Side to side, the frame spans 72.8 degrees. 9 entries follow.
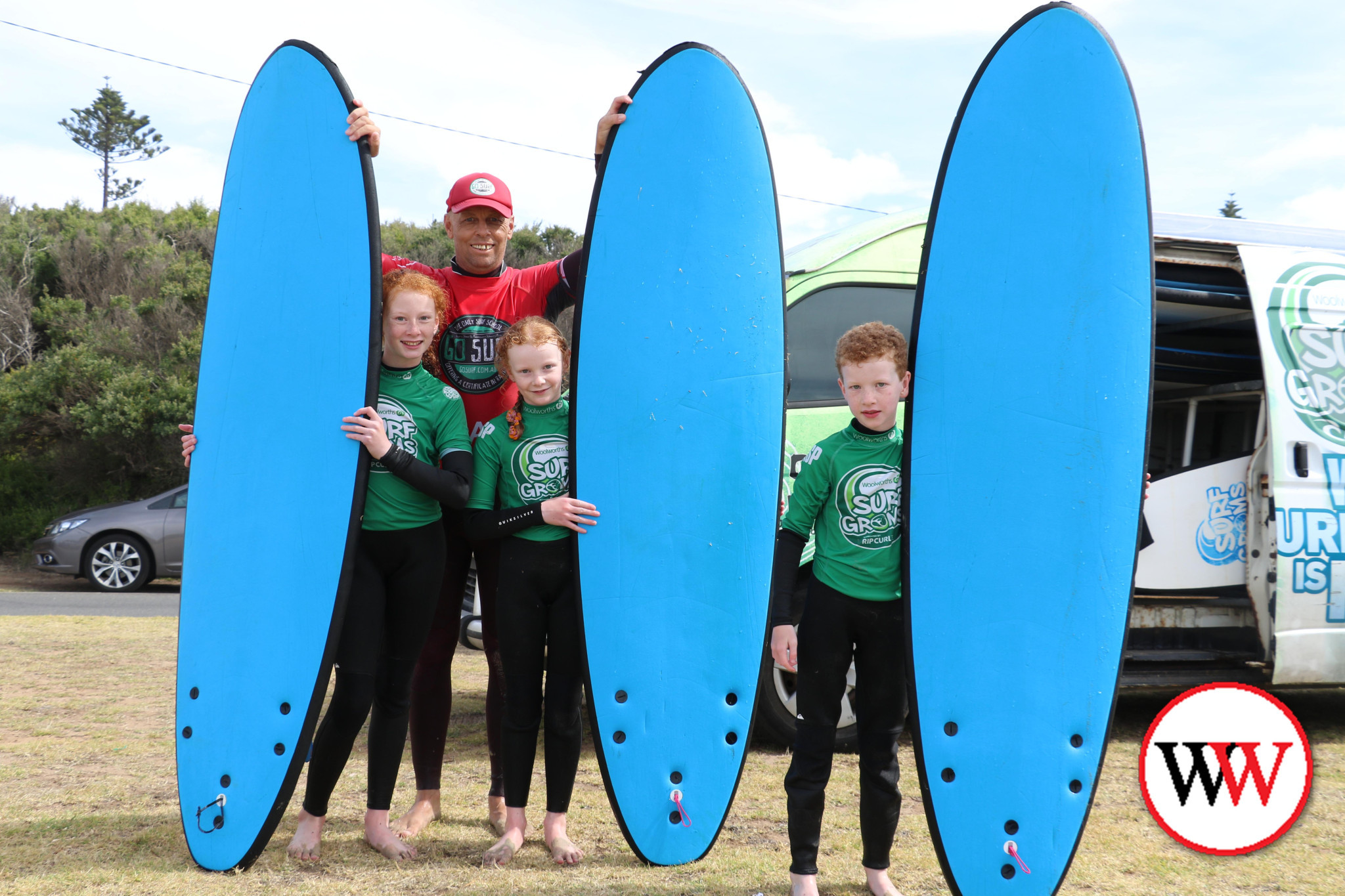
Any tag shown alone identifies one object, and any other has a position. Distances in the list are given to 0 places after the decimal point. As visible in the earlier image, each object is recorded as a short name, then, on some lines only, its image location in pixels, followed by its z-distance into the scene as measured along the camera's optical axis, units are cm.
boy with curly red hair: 234
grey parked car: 914
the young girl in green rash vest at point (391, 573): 250
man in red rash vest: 278
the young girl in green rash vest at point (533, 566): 254
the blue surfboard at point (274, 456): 253
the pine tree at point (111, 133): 3350
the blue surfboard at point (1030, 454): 244
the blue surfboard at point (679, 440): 263
